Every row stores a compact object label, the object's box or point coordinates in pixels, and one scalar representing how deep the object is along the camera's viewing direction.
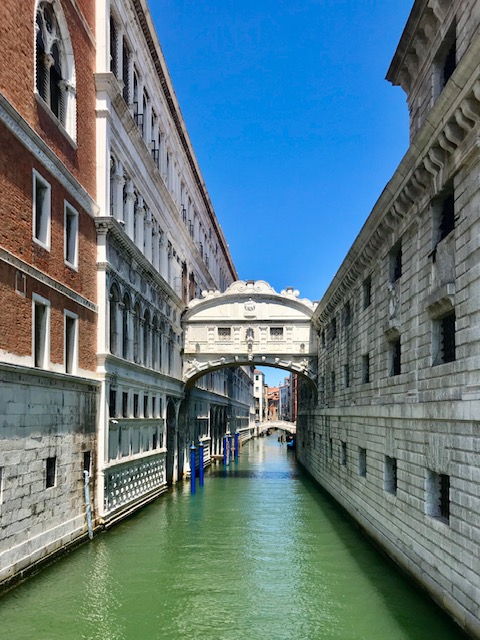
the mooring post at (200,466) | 28.97
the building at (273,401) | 176.12
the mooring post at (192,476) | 26.41
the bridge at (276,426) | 70.18
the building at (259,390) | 136.50
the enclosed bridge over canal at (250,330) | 29.66
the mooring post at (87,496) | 15.89
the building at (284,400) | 154.98
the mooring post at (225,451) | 41.94
